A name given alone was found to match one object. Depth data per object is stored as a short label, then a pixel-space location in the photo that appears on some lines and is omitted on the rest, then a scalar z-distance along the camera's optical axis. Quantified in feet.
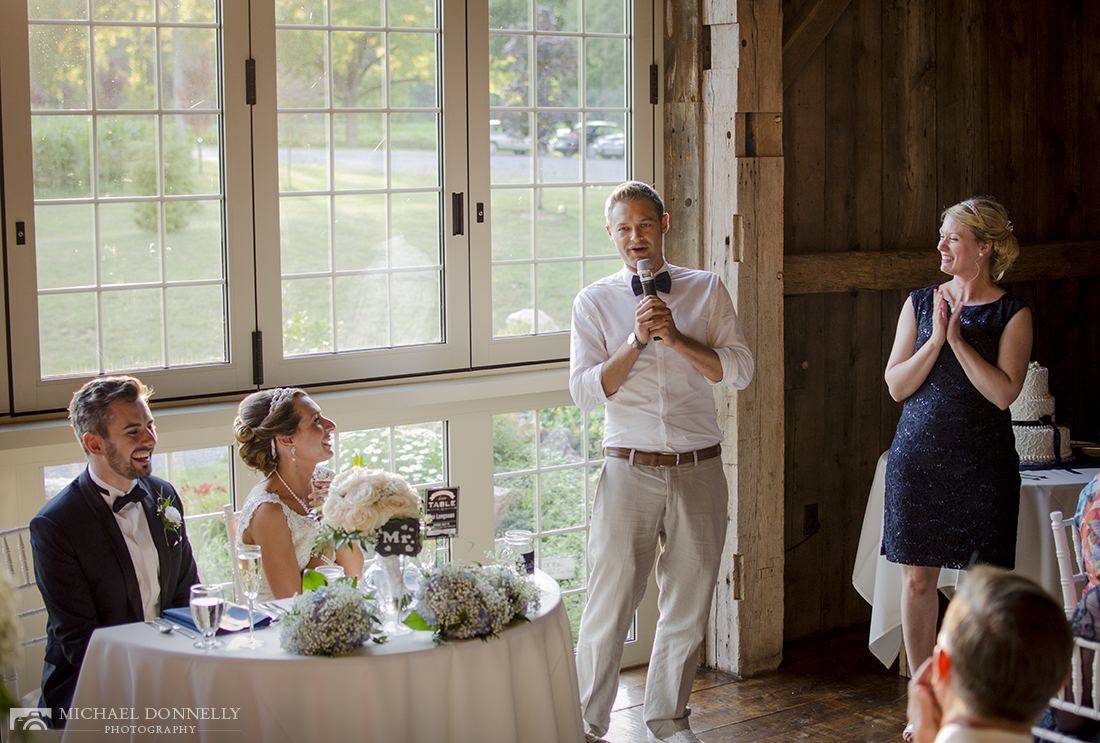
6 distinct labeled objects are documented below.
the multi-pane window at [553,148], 12.89
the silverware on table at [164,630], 7.87
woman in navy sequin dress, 10.97
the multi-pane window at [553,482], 13.30
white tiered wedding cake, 13.02
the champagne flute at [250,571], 7.66
